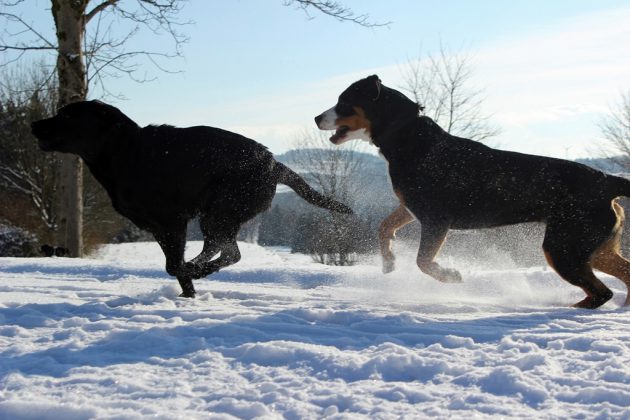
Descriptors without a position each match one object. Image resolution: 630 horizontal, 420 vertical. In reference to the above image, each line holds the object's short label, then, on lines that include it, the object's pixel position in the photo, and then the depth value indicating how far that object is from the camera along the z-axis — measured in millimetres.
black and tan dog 5172
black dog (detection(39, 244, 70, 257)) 11953
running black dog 5148
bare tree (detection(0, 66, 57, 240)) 26828
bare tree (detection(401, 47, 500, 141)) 22734
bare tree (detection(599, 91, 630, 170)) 28609
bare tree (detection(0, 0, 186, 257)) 11477
